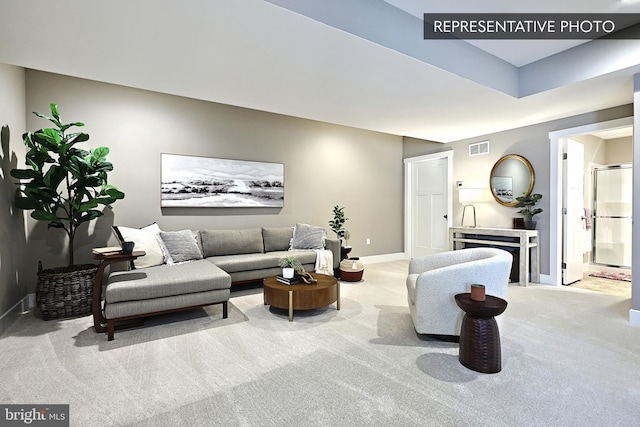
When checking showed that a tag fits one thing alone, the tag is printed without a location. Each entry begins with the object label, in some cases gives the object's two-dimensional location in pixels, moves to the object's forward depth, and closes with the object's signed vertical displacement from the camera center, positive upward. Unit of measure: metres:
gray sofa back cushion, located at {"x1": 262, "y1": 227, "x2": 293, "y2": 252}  4.75 -0.45
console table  4.47 -0.52
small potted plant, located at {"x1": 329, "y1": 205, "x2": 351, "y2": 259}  5.17 -0.26
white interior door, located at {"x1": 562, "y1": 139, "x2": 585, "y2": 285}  4.50 -0.08
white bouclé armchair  2.48 -0.65
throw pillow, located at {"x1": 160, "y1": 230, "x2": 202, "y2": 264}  3.78 -0.46
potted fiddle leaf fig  2.99 +0.15
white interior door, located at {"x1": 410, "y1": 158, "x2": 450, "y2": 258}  6.07 +0.02
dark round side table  2.09 -0.88
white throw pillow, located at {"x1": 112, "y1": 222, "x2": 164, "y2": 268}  3.51 -0.39
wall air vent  5.37 +1.05
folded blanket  4.61 -0.80
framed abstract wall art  4.27 +0.40
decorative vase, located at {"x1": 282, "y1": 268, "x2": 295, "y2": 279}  3.38 -0.70
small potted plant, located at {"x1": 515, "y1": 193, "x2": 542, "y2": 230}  4.63 +0.00
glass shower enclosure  5.93 -0.17
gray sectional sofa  2.70 -0.64
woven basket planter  2.99 -0.81
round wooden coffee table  3.06 -0.87
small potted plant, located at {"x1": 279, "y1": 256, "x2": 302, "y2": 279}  3.38 -0.66
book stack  3.32 -0.77
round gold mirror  4.80 +0.47
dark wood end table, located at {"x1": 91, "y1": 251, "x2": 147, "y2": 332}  2.73 -0.69
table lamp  5.11 +0.22
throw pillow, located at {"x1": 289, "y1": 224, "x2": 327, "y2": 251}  4.82 -0.45
